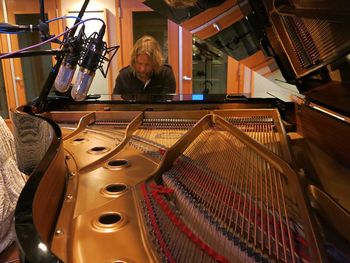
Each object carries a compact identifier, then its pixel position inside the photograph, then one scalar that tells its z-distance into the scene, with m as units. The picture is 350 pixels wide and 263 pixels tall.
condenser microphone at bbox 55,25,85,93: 1.54
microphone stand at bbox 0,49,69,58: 1.11
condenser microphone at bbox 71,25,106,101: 1.53
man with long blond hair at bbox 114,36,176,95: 3.49
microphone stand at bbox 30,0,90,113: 1.56
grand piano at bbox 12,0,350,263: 0.91
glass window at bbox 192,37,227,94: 5.49
